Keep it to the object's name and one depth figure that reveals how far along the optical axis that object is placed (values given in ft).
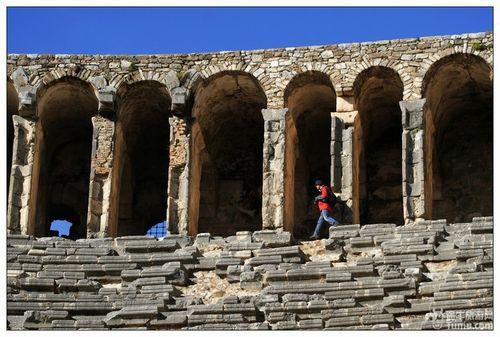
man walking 124.98
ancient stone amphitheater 107.55
